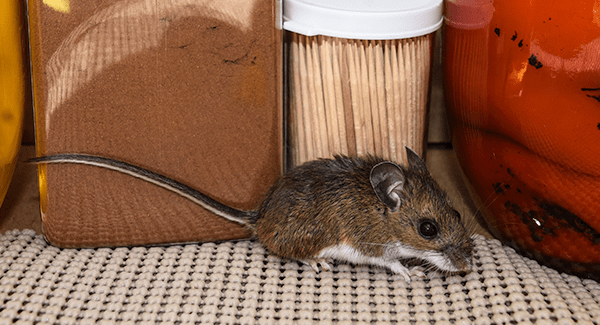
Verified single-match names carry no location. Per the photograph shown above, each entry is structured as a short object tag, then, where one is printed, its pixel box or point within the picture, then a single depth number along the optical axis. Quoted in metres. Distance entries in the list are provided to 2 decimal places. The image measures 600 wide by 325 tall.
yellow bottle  0.49
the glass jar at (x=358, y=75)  0.48
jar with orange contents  0.45
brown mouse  0.48
